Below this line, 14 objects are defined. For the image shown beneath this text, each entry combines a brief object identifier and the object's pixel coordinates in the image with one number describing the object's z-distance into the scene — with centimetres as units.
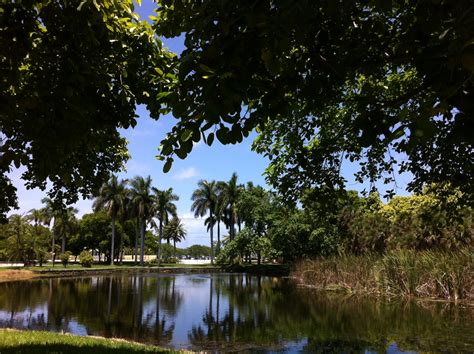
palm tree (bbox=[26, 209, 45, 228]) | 6675
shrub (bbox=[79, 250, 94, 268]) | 5773
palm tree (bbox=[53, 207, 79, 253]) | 6881
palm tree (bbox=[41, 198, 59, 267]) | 6751
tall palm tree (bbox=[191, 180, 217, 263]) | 7512
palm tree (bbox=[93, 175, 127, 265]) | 6631
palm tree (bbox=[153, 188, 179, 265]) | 7219
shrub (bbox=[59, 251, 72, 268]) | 5574
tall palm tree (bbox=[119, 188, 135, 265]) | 6881
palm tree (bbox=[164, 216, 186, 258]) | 10556
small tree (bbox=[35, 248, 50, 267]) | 5334
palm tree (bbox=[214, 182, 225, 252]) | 7175
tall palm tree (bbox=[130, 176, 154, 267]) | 6900
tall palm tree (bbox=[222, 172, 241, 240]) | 7156
